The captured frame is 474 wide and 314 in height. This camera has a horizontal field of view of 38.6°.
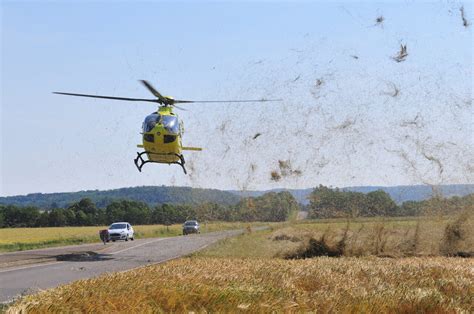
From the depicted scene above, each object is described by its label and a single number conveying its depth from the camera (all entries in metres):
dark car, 87.75
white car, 68.81
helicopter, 36.88
